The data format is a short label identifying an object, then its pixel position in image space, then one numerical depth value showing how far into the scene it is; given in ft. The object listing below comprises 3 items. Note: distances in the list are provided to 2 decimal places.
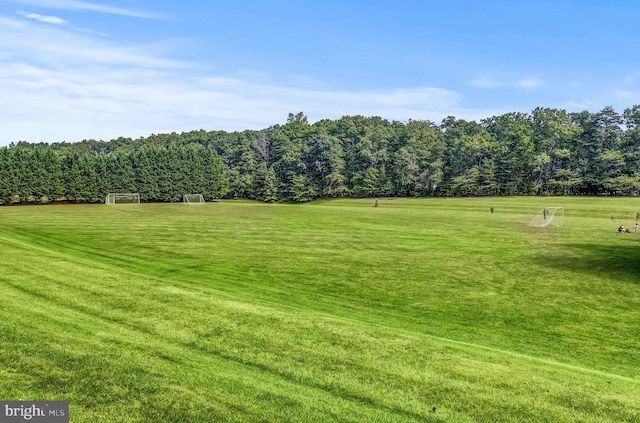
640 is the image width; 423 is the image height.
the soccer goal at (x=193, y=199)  336.29
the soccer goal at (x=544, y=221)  148.77
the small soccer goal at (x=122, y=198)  310.22
